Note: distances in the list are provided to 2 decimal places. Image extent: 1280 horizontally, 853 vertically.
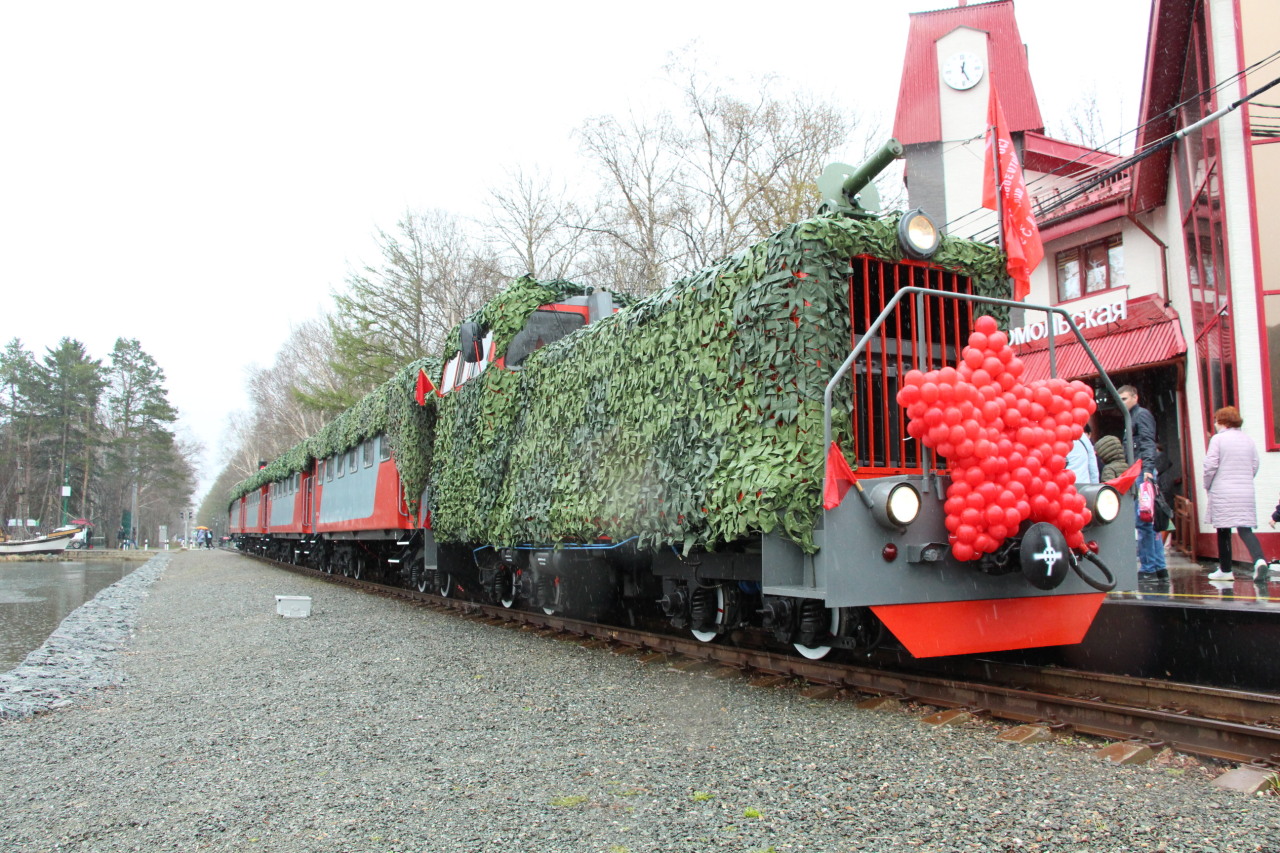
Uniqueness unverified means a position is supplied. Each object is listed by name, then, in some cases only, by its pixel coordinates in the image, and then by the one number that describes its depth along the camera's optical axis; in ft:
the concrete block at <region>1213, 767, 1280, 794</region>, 11.13
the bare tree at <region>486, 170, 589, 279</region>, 91.61
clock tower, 69.77
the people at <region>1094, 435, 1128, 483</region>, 23.54
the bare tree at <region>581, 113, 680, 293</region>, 79.66
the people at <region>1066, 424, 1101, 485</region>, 19.58
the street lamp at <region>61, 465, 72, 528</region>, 183.73
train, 14.53
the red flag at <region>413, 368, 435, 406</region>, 35.63
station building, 32.14
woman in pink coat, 22.99
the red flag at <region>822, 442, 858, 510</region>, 14.26
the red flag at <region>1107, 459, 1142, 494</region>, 16.74
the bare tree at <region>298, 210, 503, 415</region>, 101.81
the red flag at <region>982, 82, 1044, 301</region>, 18.44
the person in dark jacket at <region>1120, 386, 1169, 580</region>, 24.88
